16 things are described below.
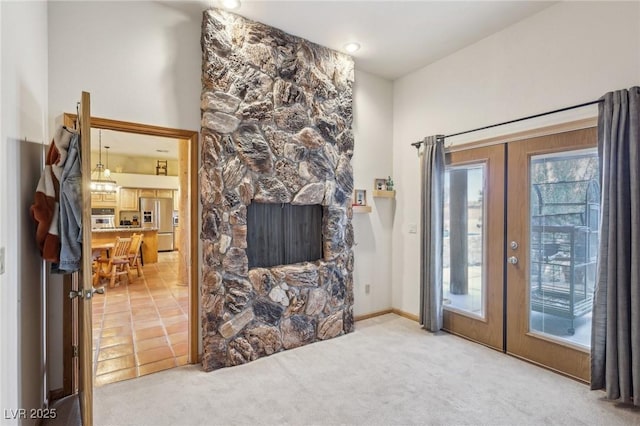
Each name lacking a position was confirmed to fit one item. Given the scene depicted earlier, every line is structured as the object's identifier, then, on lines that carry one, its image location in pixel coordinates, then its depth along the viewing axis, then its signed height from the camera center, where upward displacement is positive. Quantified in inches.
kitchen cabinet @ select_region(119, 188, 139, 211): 378.9 +15.1
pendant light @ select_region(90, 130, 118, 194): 256.5 +21.4
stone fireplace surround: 113.7 +14.7
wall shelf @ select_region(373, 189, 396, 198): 166.2 +9.1
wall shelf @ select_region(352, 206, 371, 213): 156.4 +1.2
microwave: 352.8 -6.8
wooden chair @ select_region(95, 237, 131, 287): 233.3 -38.9
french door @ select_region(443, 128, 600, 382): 107.0 -13.0
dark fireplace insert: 126.3 -9.2
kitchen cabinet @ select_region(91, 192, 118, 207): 362.6 +13.7
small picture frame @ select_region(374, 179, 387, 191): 169.5 +14.4
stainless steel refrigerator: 393.1 -6.5
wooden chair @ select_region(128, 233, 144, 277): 253.9 -32.3
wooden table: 232.4 -27.5
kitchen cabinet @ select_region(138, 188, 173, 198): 389.7 +23.7
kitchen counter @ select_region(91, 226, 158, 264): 275.6 -23.2
